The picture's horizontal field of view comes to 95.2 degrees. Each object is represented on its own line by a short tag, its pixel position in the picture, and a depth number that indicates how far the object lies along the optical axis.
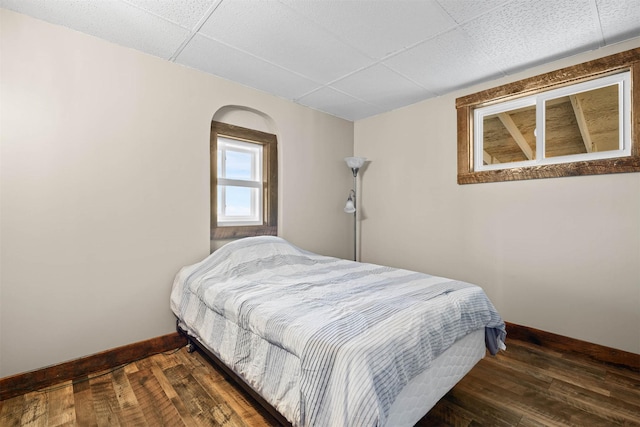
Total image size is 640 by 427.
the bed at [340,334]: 1.08
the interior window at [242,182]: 2.73
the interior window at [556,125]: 2.14
